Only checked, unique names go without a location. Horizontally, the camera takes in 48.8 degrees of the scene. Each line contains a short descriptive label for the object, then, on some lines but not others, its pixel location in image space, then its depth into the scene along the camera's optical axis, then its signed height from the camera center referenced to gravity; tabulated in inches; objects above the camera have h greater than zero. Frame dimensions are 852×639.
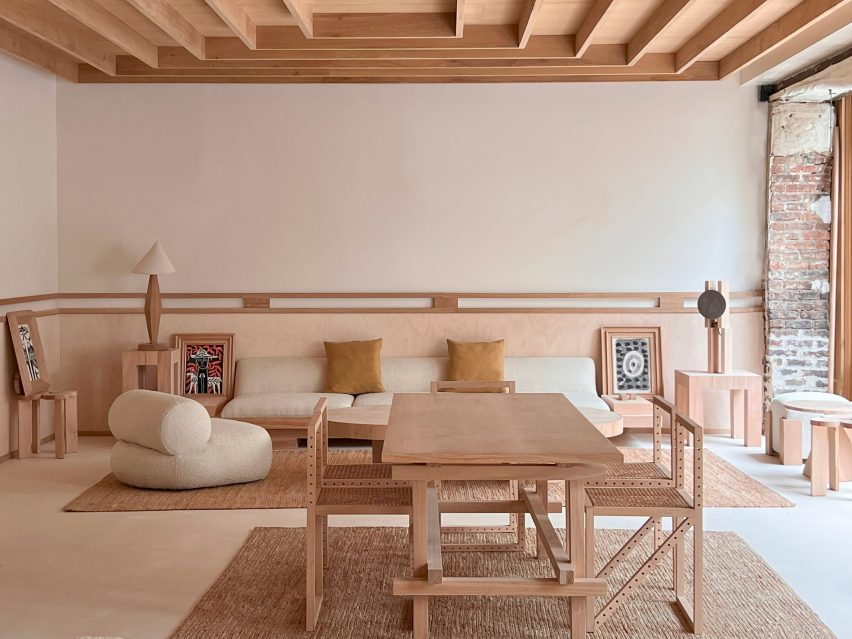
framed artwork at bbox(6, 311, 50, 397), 275.3 -12.9
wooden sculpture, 293.3 -3.1
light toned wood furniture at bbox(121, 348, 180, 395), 295.0 -17.7
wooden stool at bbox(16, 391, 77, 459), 278.7 -34.3
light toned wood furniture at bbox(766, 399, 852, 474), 263.1 -35.2
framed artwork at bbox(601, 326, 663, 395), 312.5 -16.1
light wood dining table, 129.8 -23.0
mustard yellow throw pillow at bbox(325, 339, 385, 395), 300.4 -18.1
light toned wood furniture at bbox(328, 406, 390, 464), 234.4 -28.9
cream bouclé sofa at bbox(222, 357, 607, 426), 304.0 -20.8
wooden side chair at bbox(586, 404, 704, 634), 147.7 -31.6
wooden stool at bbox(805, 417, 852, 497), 233.3 -35.3
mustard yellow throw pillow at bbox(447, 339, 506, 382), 299.6 -15.8
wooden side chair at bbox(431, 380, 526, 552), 189.3 -46.0
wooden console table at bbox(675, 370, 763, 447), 291.6 -24.4
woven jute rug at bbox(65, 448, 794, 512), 224.8 -45.6
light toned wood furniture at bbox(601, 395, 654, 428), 290.5 -30.8
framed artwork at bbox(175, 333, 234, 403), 313.0 -18.0
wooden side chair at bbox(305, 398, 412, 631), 152.1 -30.8
